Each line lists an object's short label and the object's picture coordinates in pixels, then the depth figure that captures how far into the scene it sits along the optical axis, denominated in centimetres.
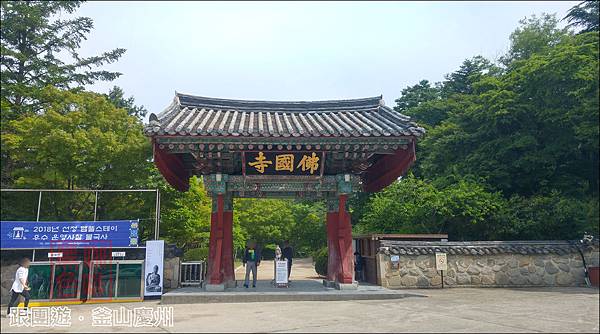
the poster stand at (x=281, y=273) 1298
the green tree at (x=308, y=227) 3275
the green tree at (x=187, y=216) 1733
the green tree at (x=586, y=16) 2508
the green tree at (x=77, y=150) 1486
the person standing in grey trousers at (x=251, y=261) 1363
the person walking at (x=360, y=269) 1662
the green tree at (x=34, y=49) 2012
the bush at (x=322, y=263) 2037
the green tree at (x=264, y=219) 3541
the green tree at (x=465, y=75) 3517
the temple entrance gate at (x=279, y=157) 1134
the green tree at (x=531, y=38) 3135
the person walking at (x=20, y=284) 937
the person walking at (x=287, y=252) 1521
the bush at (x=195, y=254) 2287
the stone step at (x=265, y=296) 1110
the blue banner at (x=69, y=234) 1138
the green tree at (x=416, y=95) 3869
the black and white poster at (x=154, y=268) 1184
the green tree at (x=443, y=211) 1780
